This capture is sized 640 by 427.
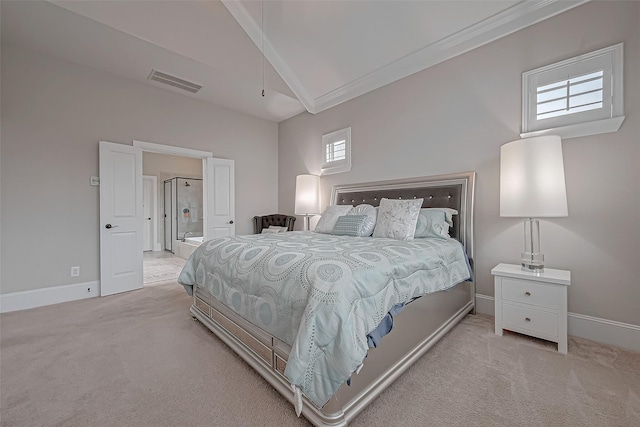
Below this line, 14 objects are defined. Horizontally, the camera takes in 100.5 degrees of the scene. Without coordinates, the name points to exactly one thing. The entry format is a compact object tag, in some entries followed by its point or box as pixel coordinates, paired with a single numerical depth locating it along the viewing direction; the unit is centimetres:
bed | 119
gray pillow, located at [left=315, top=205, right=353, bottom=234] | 322
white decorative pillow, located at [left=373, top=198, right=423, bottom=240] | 260
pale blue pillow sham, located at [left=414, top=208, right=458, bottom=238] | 265
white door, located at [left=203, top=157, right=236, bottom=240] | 459
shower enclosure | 722
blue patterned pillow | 292
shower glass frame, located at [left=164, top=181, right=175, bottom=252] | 733
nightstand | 201
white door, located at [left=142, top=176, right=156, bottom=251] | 715
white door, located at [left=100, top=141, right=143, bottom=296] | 352
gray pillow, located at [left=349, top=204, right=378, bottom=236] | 294
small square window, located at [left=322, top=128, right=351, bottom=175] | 417
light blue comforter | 118
